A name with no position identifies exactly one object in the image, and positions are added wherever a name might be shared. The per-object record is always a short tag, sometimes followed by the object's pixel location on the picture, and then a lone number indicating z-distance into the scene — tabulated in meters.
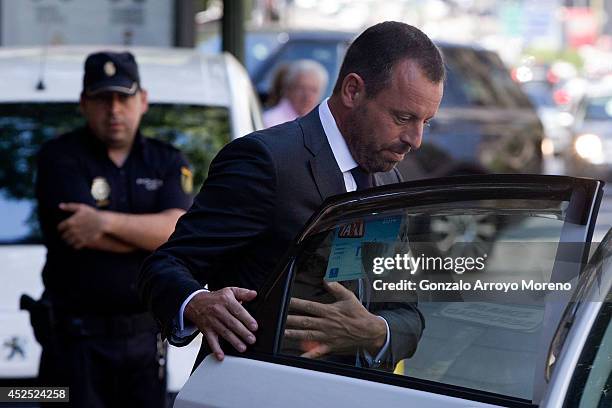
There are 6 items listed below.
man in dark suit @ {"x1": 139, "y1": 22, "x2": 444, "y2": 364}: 5.54
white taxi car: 4.72
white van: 10.67
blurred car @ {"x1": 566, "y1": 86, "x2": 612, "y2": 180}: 35.28
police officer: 8.12
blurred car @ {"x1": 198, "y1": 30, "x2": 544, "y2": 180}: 21.66
